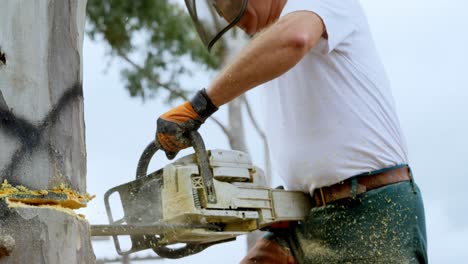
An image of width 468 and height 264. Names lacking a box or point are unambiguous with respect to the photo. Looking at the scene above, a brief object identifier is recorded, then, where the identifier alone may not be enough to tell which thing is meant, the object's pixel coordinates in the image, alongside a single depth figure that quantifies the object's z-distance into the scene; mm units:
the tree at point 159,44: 20797
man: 4914
